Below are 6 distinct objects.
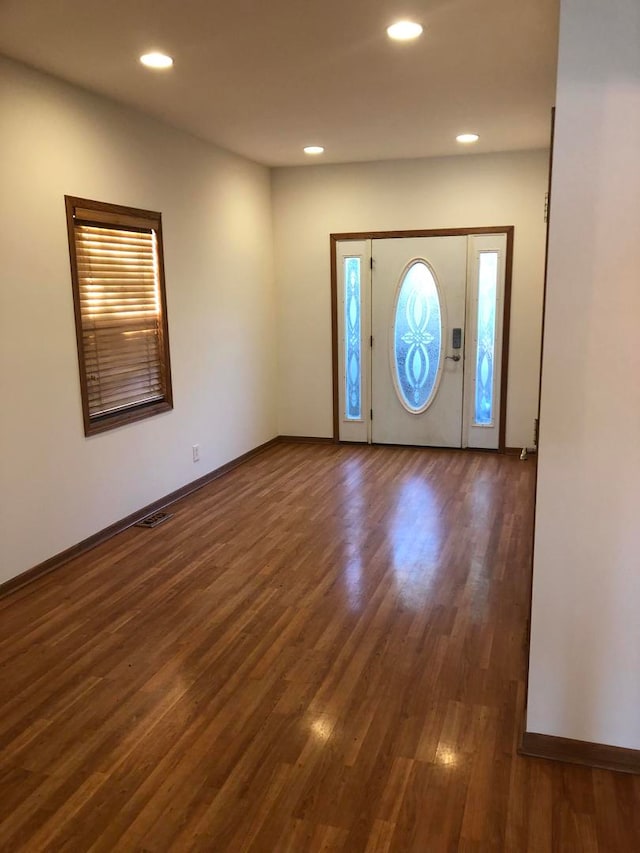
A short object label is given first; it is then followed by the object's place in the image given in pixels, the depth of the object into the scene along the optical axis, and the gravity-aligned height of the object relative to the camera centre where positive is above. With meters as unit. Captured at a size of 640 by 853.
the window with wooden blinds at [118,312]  3.91 -0.02
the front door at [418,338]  6.08 -0.29
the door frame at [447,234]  5.86 +0.34
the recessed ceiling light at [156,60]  3.24 +1.20
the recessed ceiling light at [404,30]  2.89 +1.19
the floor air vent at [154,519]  4.48 -1.41
